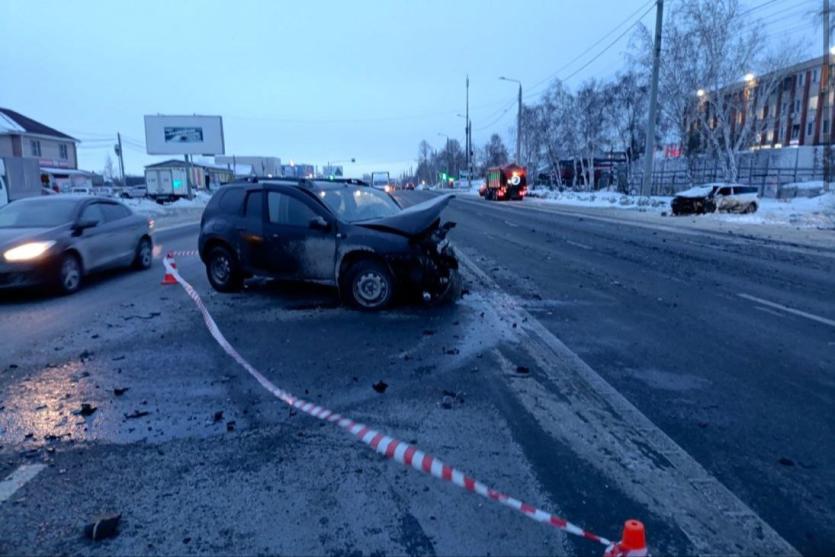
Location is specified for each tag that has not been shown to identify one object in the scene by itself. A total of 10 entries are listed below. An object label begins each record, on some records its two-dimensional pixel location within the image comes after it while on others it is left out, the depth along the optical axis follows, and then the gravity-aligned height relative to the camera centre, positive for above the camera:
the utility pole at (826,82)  30.97 +5.45
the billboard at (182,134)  55.69 +4.73
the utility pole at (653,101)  31.91 +4.37
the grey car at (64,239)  8.47 -0.91
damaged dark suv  7.51 -0.82
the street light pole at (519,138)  57.12 +4.12
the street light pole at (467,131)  85.15 +7.32
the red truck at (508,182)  52.81 -0.24
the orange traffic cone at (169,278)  10.03 -1.68
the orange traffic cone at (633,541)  2.25 -1.42
